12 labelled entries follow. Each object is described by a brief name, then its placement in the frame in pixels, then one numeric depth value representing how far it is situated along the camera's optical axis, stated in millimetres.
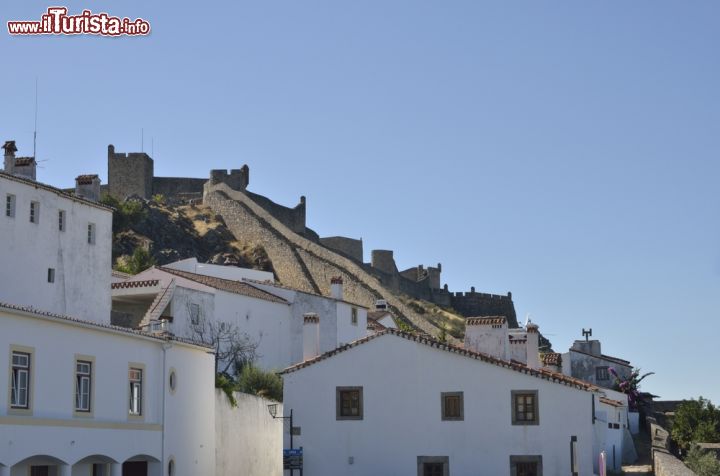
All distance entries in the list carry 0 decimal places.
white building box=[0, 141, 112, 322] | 40031
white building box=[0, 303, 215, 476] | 28141
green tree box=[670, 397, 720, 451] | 56500
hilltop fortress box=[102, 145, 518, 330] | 92812
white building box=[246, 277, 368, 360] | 55750
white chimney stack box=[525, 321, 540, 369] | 40250
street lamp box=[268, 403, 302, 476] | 42556
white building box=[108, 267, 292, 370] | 48406
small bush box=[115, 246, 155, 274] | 71312
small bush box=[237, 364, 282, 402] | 45312
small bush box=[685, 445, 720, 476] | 42844
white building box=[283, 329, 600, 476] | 36469
